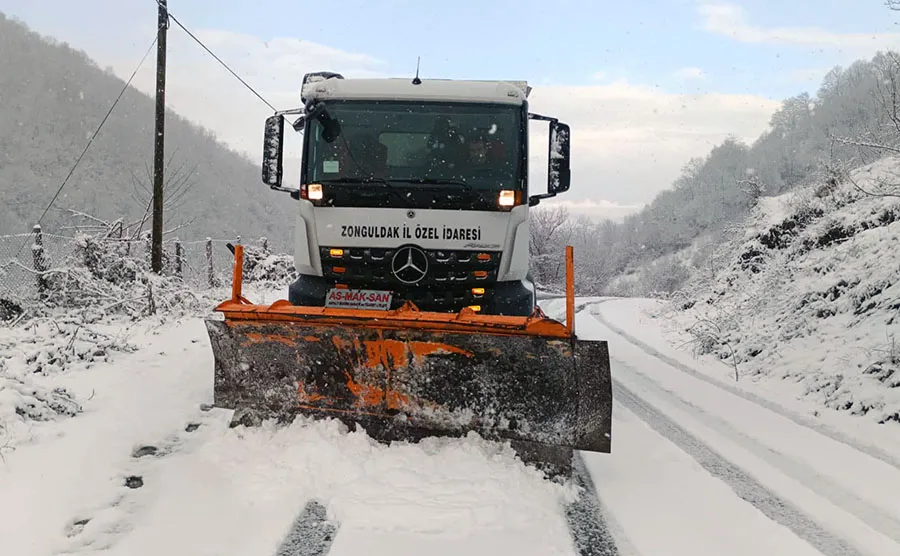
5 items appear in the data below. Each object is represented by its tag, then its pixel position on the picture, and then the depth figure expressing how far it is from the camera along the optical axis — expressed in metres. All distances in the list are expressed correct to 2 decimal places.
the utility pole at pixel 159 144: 11.63
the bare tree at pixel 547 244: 42.28
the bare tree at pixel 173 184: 16.67
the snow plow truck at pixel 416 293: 3.68
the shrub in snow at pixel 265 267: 16.36
